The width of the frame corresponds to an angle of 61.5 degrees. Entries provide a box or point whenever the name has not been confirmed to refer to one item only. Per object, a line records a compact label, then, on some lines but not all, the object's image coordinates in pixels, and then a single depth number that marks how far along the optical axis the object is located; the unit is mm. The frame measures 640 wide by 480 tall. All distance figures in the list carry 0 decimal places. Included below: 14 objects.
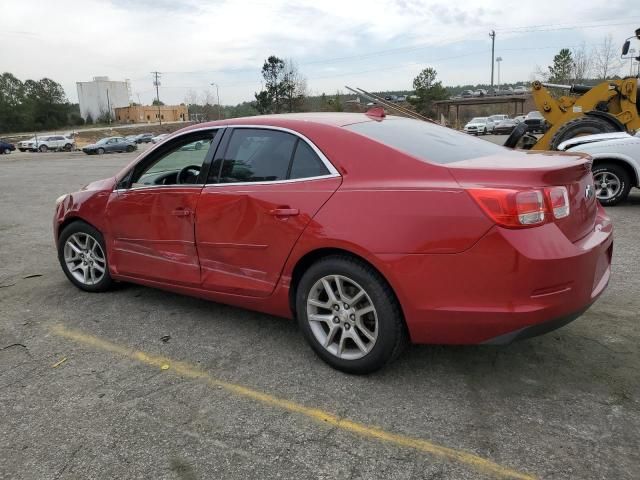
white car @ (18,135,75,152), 50375
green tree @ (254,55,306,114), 66500
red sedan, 2711
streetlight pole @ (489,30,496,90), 78125
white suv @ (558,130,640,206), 8016
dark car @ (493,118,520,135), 42281
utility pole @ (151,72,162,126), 110625
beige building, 122250
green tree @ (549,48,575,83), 51794
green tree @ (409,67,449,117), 67250
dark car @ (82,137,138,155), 41656
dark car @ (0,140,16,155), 47906
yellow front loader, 11109
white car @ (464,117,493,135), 42625
